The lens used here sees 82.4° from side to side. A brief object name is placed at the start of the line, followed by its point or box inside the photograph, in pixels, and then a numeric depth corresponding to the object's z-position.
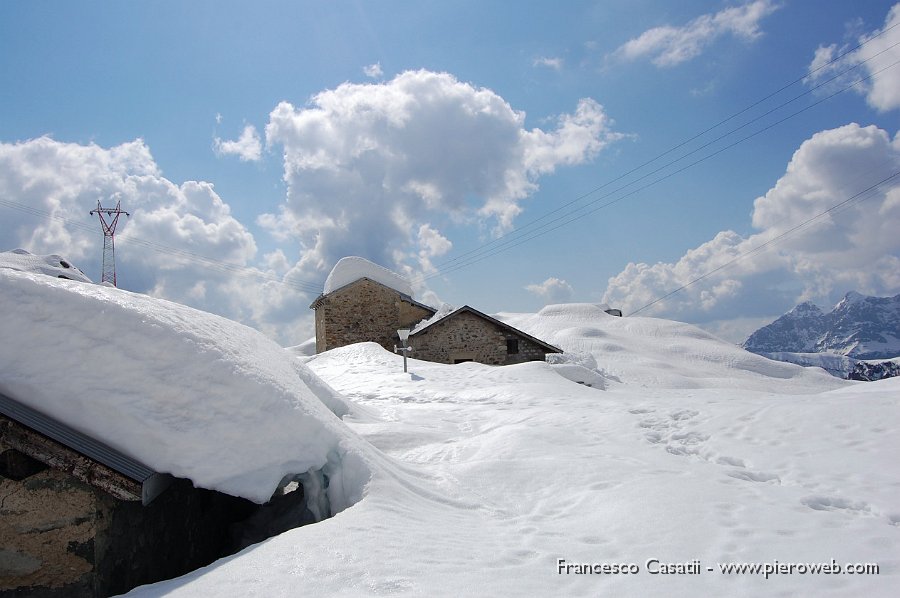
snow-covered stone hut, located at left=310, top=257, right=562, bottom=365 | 24.48
